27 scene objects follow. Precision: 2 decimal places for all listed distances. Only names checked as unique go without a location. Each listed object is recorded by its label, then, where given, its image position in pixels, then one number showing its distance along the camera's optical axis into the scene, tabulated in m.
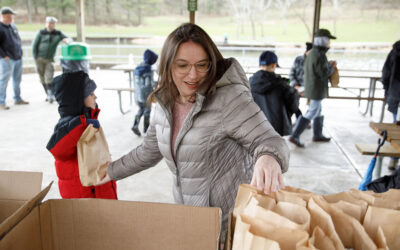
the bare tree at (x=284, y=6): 28.69
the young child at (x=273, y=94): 3.59
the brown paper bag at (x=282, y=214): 0.53
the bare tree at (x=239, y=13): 28.80
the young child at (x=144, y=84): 4.81
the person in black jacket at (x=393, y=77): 4.44
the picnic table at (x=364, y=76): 5.85
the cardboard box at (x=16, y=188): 0.85
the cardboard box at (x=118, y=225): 0.75
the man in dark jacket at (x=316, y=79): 4.55
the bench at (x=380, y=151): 3.00
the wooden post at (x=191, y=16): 5.35
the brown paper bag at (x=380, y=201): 0.62
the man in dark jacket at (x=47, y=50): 6.96
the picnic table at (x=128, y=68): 6.51
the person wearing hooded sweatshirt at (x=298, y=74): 5.39
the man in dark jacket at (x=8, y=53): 6.21
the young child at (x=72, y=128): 1.95
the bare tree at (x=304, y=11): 28.17
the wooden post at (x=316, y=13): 6.54
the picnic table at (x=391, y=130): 2.73
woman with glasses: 1.26
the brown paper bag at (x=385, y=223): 0.55
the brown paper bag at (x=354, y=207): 0.60
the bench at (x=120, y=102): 6.07
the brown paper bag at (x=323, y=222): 0.54
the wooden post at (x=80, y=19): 7.93
